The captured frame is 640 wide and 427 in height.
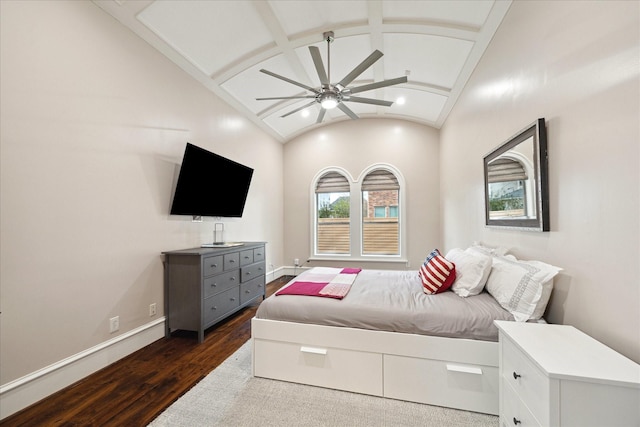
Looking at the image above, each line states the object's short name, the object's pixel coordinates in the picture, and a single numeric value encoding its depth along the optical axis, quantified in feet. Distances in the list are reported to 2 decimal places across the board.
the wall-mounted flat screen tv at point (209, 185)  9.23
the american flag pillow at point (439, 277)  6.91
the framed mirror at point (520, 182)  5.57
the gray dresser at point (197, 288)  8.54
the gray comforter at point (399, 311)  5.40
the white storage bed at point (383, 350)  5.32
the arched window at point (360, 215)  16.98
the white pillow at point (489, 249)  7.26
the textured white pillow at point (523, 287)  4.95
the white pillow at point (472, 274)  6.52
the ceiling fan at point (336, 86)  7.66
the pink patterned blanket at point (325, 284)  6.83
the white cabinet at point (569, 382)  3.03
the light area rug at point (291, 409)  5.10
